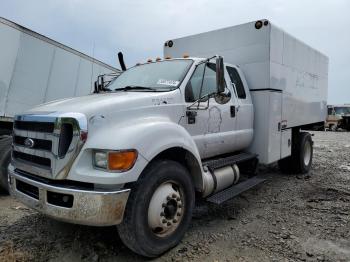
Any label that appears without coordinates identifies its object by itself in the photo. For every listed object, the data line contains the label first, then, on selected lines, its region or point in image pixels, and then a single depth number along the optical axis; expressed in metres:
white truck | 3.04
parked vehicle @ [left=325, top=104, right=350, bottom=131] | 29.25
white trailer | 5.89
